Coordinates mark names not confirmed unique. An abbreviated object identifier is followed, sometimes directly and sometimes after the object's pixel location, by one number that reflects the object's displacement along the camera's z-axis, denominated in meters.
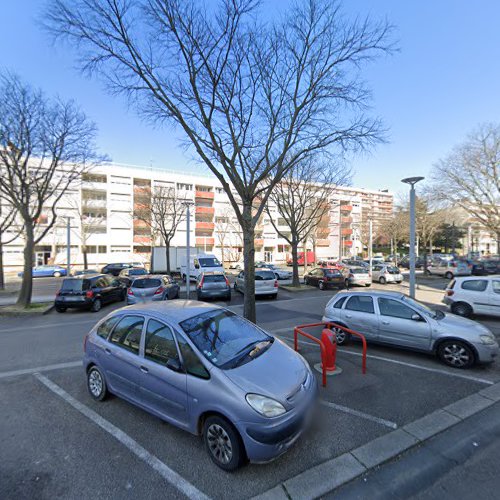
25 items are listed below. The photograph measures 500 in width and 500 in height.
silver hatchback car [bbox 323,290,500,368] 5.05
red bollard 4.82
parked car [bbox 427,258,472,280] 21.31
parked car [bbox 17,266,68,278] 28.87
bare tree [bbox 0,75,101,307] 11.41
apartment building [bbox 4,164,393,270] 36.94
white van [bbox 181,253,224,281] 19.43
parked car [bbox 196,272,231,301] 13.01
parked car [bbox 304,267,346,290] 17.64
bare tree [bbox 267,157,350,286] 16.98
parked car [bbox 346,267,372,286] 18.66
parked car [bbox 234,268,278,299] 14.23
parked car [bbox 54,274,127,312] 11.22
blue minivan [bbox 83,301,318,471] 2.66
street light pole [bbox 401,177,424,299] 9.98
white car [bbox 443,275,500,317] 8.44
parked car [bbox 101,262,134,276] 28.36
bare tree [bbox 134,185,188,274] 24.19
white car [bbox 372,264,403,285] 20.20
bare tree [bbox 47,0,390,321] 6.73
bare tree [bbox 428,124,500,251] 20.94
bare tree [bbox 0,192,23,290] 32.02
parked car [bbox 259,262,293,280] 21.45
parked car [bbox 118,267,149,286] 20.98
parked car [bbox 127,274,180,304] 11.51
